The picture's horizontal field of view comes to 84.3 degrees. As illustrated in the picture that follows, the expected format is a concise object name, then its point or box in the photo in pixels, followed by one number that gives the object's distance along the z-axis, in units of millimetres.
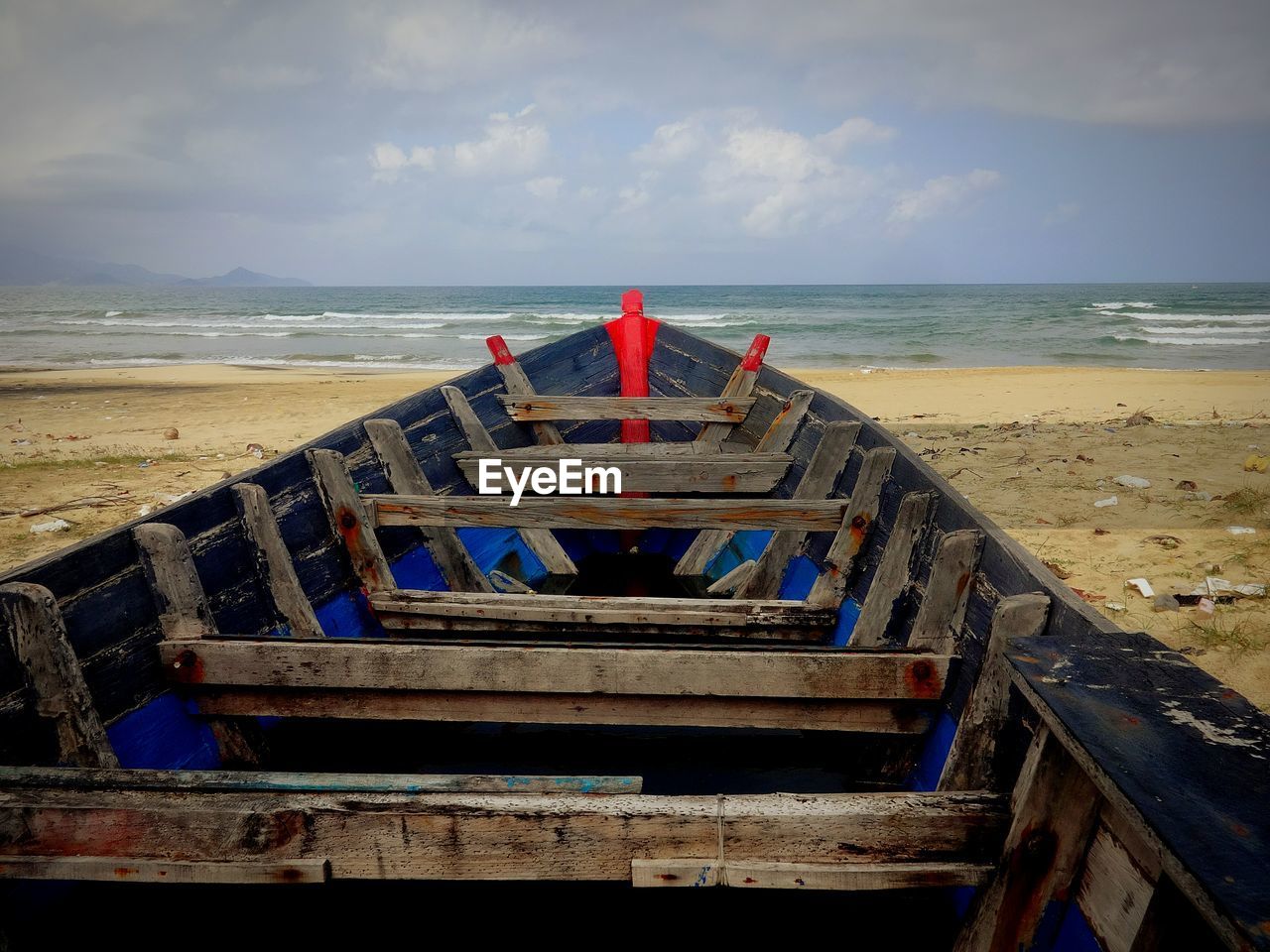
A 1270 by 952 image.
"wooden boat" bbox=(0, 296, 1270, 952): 1286
